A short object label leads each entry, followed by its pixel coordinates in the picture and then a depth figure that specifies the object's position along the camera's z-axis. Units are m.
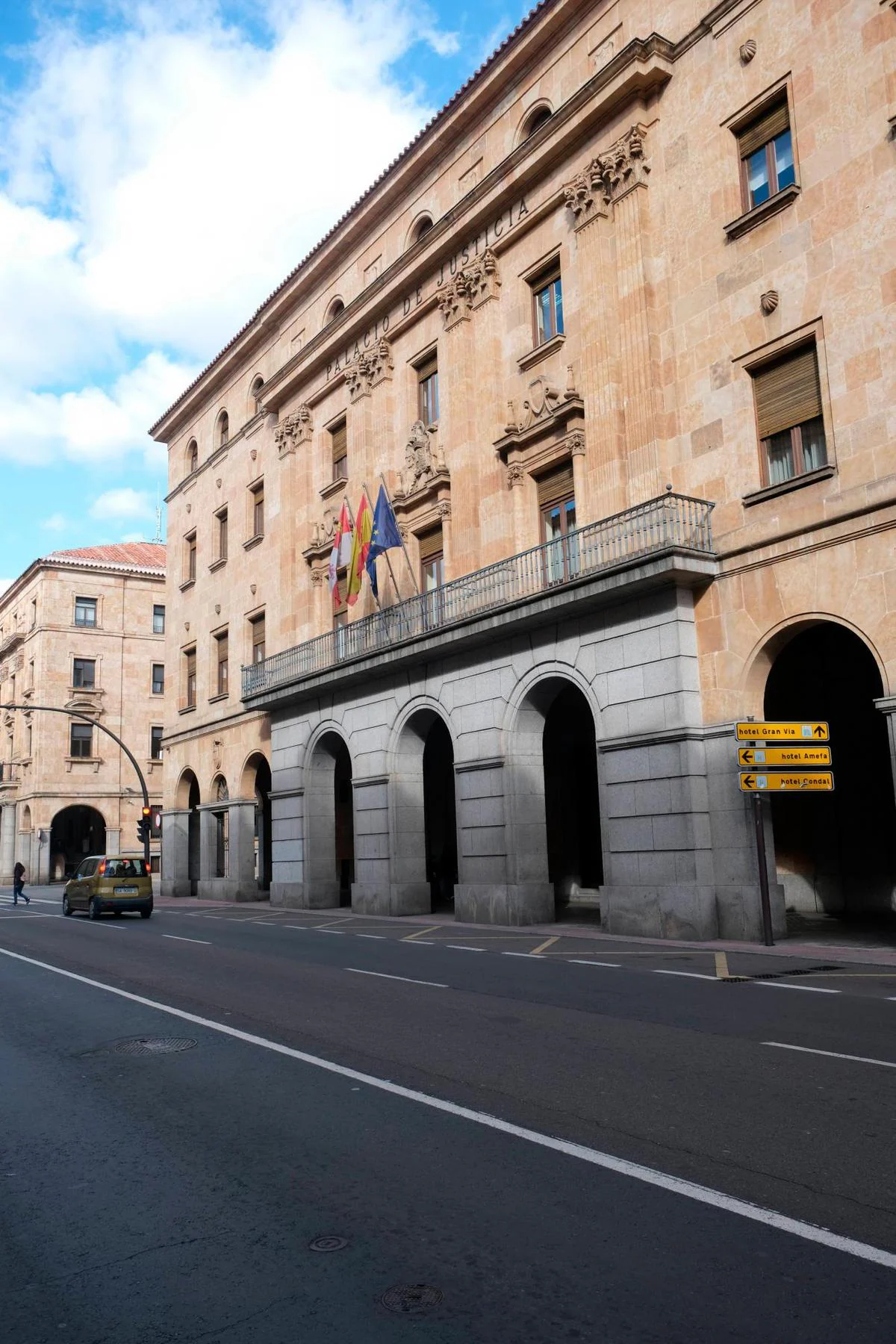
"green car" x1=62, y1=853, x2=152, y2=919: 27.12
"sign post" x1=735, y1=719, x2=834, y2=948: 16.83
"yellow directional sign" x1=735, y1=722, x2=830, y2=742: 16.95
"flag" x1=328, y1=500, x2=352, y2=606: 26.70
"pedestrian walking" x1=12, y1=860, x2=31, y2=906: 37.84
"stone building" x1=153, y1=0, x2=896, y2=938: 17.52
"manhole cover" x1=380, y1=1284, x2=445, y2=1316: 3.89
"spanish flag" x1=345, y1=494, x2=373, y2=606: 26.09
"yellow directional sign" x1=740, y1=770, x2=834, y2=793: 16.86
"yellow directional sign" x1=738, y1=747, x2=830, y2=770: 16.84
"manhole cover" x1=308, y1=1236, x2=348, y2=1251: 4.46
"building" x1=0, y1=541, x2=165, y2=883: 61.69
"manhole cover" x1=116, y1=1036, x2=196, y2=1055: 8.75
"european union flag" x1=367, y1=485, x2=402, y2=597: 24.77
